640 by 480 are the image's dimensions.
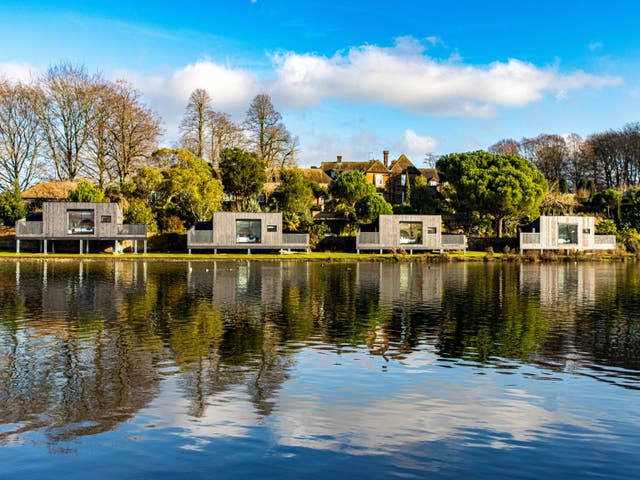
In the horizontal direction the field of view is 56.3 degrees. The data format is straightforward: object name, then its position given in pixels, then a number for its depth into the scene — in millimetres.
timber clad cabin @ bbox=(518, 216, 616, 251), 59531
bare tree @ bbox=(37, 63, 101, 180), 61906
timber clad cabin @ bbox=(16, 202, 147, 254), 52344
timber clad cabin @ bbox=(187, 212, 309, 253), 54312
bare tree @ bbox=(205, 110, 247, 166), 76625
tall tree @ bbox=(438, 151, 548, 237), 59812
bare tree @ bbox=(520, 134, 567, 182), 92875
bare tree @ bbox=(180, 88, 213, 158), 74938
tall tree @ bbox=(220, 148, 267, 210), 63812
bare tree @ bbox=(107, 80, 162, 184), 63375
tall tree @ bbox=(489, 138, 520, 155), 99481
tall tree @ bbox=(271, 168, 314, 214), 63719
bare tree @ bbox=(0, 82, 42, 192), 60219
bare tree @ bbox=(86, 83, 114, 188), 62781
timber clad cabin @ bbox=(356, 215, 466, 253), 57531
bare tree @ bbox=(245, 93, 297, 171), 78000
